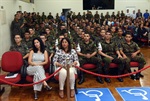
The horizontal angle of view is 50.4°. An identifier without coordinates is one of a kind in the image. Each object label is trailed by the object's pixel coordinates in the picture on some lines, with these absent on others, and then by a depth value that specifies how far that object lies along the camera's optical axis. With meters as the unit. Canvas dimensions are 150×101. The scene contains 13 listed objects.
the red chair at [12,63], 3.17
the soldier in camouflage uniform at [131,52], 3.81
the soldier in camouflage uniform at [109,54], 3.71
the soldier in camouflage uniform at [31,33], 4.52
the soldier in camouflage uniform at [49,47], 3.76
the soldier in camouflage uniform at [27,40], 4.01
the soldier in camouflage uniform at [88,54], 3.66
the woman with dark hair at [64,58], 3.02
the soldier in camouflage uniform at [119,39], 4.06
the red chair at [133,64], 3.82
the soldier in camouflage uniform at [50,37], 4.38
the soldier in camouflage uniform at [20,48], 3.61
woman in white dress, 2.99
